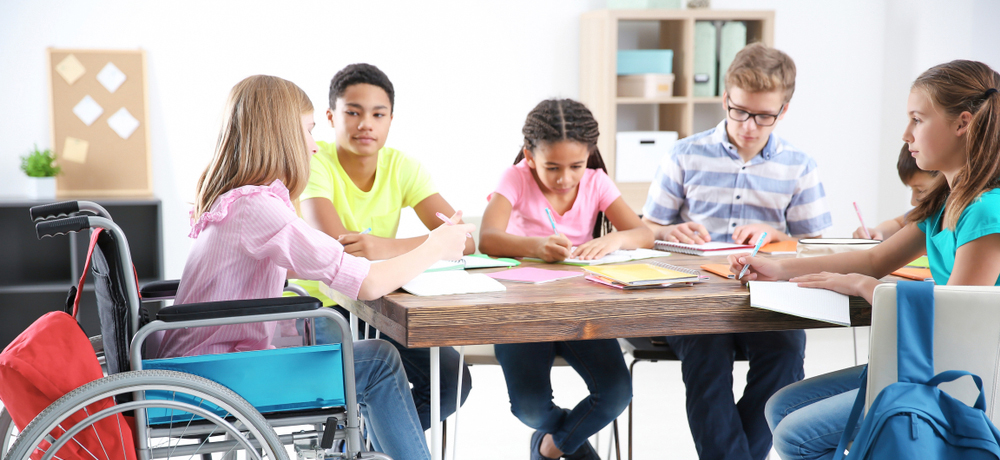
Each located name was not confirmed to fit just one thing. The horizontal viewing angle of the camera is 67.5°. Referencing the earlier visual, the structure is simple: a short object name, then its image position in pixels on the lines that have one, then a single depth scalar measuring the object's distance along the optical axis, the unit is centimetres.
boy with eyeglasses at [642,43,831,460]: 176
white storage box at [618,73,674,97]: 359
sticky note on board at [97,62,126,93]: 343
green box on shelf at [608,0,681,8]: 359
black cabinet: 334
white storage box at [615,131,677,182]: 362
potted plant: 326
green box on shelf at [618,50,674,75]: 359
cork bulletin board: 340
